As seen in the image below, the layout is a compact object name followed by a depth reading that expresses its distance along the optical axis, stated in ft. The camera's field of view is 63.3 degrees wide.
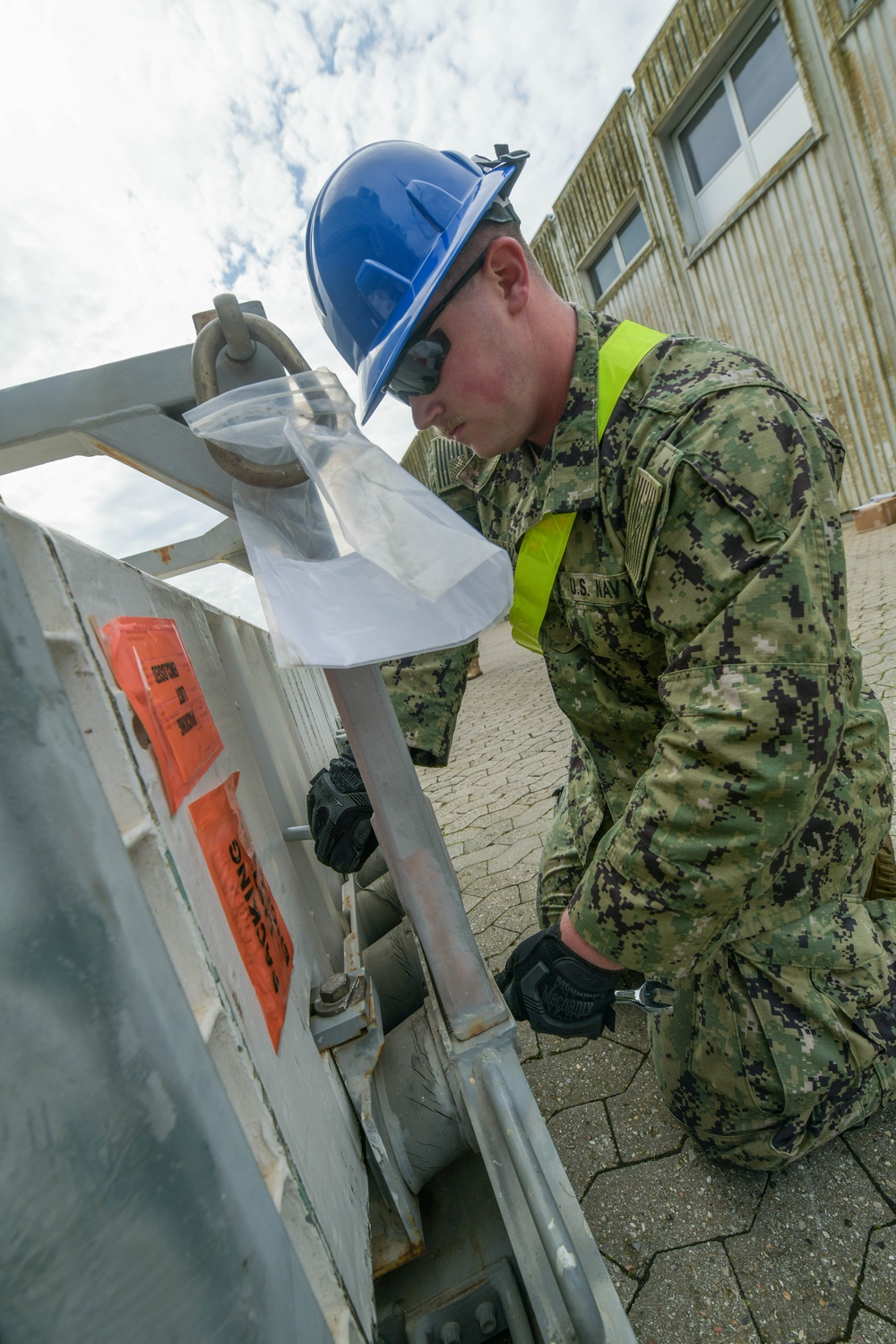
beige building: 19.77
